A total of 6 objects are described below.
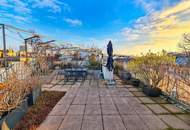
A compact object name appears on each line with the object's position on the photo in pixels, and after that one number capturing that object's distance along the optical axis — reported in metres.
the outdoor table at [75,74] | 10.57
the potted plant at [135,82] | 8.48
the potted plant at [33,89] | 5.09
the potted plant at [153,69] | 6.34
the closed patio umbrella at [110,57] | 9.38
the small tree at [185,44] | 3.52
